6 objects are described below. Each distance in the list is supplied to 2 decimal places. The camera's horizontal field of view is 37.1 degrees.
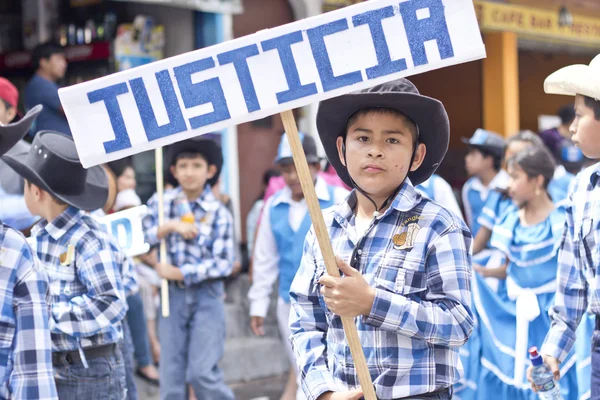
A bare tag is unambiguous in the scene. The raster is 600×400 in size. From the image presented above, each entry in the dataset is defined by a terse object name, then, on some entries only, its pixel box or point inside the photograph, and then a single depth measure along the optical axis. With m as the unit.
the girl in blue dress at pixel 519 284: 5.37
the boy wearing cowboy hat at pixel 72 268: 3.71
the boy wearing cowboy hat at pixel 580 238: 3.31
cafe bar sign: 12.21
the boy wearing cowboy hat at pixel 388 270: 2.54
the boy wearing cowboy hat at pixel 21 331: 2.78
